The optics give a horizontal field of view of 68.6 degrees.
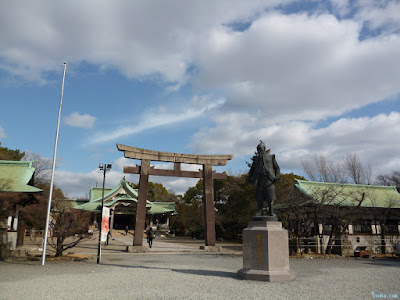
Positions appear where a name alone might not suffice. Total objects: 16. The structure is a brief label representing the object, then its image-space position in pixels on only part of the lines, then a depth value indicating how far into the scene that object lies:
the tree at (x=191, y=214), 38.59
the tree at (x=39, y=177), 40.67
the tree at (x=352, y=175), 38.52
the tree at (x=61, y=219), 14.01
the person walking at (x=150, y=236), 21.67
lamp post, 15.86
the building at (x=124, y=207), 34.44
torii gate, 18.47
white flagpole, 12.74
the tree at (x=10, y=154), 40.62
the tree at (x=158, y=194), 56.35
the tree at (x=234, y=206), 29.88
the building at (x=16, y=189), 16.09
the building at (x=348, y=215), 18.25
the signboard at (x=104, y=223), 13.52
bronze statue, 10.22
